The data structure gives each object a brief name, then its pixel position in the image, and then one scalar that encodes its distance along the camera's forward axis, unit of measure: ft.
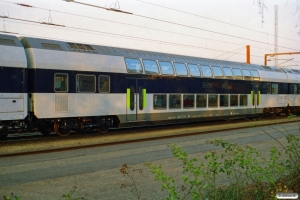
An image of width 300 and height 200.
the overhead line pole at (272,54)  127.22
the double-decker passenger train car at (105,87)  43.14
